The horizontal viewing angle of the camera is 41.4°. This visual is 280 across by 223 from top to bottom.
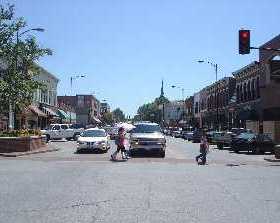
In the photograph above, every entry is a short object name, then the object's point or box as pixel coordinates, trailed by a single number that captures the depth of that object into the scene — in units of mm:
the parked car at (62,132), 36227
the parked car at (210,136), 33678
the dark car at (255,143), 23168
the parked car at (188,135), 42639
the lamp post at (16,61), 23266
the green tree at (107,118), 120364
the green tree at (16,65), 22474
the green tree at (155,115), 119027
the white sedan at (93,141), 21142
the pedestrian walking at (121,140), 17504
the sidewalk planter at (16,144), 20100
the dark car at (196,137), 38223
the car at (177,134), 54416
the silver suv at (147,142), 19097
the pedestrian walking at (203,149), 16265
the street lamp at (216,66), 41671
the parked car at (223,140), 28164
